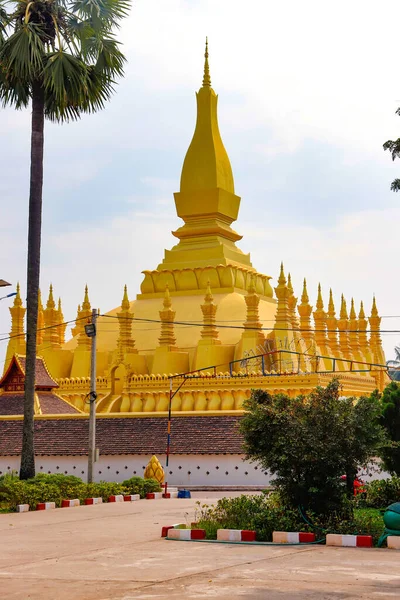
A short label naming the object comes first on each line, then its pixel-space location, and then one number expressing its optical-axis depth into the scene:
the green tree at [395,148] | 16.23
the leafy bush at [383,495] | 18.84
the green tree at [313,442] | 15.89
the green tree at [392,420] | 20.58
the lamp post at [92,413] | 25.30
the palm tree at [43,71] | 22.91
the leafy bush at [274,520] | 14.71
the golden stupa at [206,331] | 34.84
